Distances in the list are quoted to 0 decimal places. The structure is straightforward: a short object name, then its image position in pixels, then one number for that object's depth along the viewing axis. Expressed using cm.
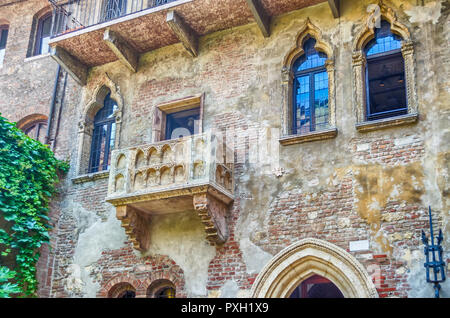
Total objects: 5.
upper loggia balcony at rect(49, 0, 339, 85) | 1184
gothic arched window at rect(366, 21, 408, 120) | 1084
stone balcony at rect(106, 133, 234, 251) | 1051
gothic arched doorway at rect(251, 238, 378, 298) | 970
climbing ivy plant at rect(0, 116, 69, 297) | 1166
